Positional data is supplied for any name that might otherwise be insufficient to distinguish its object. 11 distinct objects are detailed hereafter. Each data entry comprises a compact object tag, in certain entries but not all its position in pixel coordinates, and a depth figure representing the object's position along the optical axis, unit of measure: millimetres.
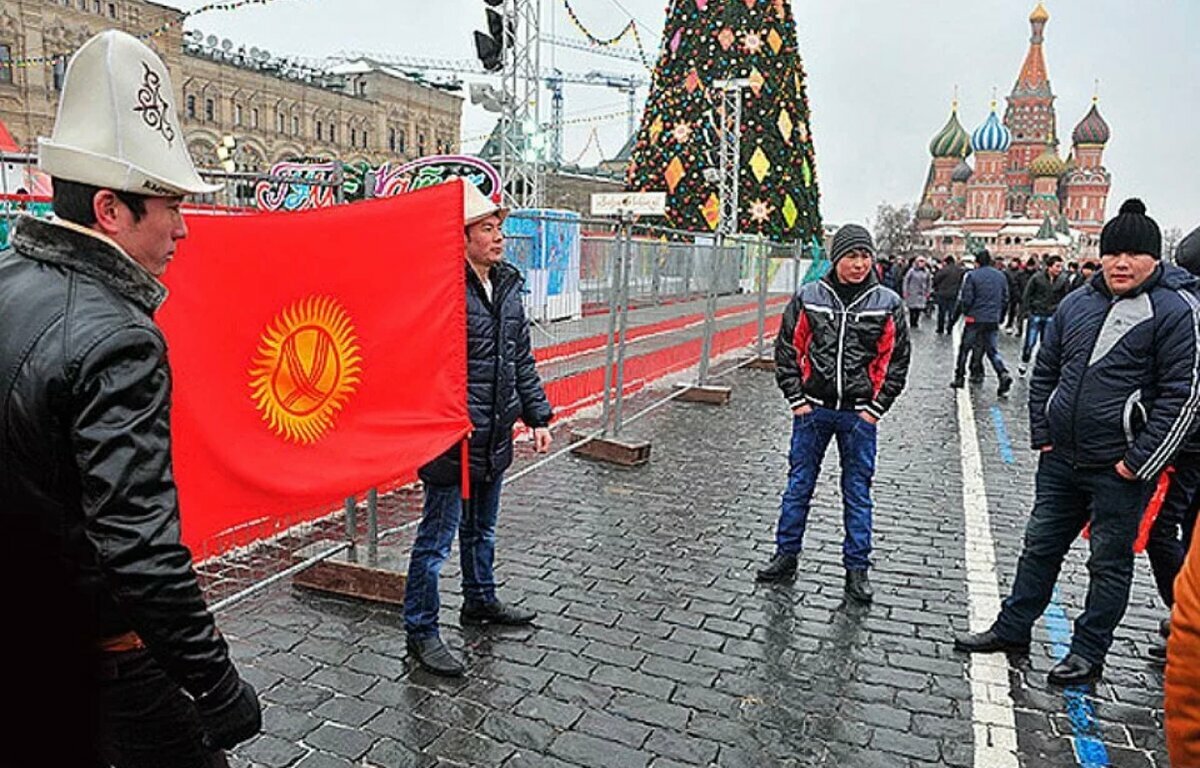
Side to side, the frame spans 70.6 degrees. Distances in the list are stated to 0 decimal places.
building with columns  53375
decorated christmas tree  24859
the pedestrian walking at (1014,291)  22234
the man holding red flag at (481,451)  4105
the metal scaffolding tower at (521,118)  16594
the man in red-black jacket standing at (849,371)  5102
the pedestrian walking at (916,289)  21688
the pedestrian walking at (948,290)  20344
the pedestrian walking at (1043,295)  14828
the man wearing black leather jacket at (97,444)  1607
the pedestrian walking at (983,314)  12336
